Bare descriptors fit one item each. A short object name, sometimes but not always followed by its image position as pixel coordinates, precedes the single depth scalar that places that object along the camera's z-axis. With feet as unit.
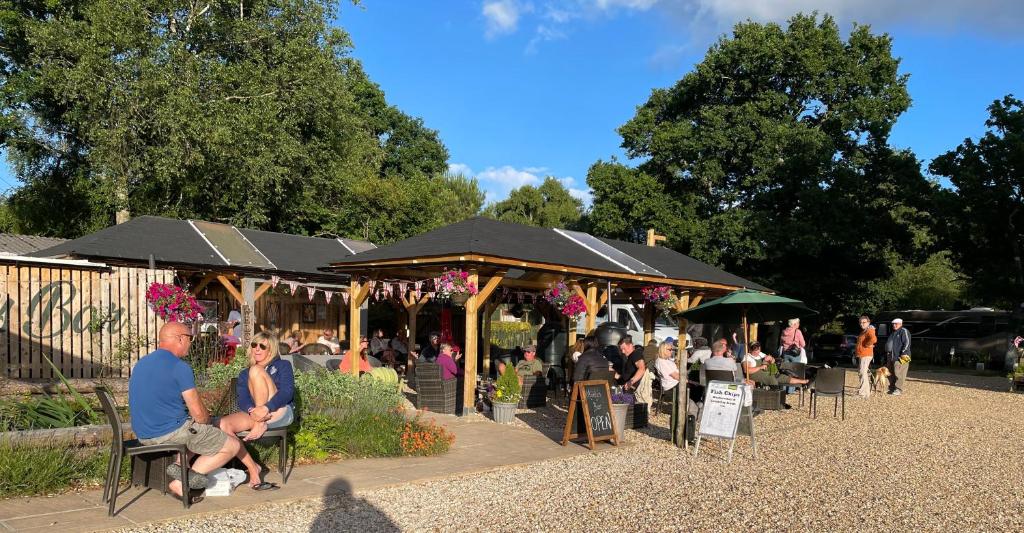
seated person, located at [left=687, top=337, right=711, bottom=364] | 39.47
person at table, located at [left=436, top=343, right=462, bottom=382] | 36.27
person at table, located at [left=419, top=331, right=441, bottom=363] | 41.62
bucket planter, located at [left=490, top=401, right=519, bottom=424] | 34.53
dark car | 88.94
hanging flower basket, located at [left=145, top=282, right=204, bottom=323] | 33.12
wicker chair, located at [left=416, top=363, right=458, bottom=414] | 35.99
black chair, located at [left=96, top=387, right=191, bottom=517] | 17.20
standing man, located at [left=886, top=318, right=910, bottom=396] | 50.70
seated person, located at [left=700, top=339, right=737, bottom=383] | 31.01
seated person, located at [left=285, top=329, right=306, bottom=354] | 44.05
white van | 70.59
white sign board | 27.35
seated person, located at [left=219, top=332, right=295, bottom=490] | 20.13
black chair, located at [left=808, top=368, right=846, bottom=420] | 37.65
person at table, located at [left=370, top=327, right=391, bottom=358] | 56.75
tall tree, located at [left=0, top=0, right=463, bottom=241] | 68.95
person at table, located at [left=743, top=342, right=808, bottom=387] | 38.67
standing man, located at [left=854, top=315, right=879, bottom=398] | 48.03
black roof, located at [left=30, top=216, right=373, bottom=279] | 46.80
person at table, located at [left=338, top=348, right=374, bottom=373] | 42.16
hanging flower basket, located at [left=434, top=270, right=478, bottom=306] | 36.27
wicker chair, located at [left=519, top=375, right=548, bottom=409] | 38.27
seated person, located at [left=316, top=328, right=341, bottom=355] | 52.49
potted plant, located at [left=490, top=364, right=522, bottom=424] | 34.52
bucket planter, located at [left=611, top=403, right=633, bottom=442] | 30.12
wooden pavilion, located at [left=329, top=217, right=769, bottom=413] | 37.14
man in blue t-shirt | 17.52
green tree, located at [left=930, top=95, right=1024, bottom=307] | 75.00
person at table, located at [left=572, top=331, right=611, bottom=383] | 31.58
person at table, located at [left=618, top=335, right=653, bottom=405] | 35.70
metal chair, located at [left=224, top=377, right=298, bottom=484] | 20.89
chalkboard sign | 28.86
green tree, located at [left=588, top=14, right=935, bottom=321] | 89.35
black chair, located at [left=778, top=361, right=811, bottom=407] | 40.57
